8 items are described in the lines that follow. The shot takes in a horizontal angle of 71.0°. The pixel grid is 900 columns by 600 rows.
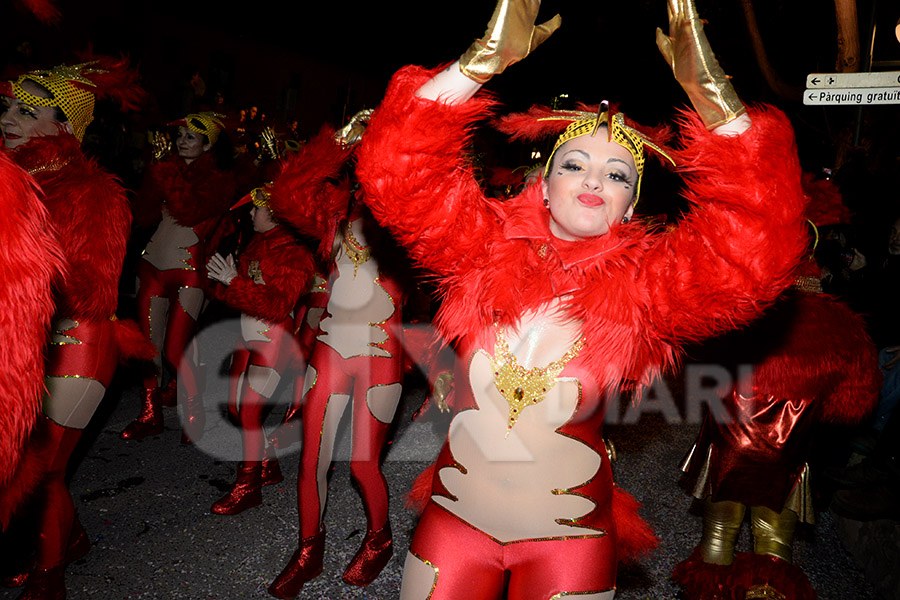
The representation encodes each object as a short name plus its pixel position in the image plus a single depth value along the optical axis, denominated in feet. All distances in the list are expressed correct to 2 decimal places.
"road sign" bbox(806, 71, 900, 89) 10.59
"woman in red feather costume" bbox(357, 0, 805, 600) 5.30
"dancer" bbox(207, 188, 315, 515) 12.25
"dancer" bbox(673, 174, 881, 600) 9.06
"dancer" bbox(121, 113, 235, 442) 15.44
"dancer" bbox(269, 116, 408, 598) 9.77
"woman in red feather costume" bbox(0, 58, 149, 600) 8.50
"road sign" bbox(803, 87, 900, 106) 10.59
